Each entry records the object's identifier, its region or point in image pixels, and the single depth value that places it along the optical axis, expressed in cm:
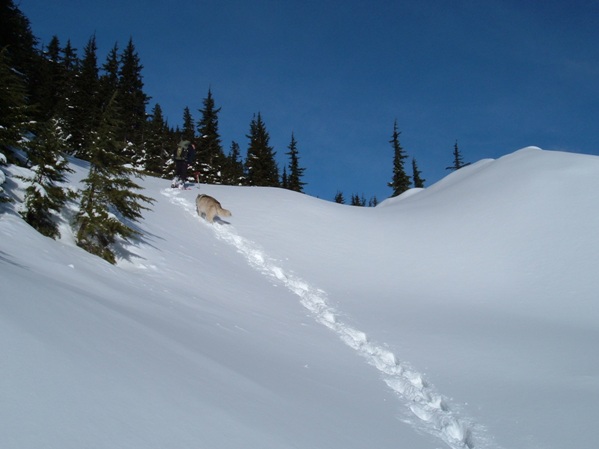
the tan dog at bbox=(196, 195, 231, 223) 1430
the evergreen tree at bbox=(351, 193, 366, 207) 9450
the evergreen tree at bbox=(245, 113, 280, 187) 4497
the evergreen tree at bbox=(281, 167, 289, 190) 5631
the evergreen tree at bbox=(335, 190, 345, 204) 8550
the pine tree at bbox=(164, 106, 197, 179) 4636
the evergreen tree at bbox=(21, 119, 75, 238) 662
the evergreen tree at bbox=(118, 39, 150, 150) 4394
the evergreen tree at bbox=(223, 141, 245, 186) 4684
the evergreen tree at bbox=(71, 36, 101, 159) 3112
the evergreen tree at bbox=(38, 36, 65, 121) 2745
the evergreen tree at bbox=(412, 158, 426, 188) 5712
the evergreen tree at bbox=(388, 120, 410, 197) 5136
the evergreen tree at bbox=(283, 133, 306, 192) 5147
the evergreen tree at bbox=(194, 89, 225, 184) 3922
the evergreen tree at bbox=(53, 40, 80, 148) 3052
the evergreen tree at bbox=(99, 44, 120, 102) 4271
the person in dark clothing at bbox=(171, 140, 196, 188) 1808
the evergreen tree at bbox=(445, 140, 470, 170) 5962
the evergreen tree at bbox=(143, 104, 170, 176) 4088
